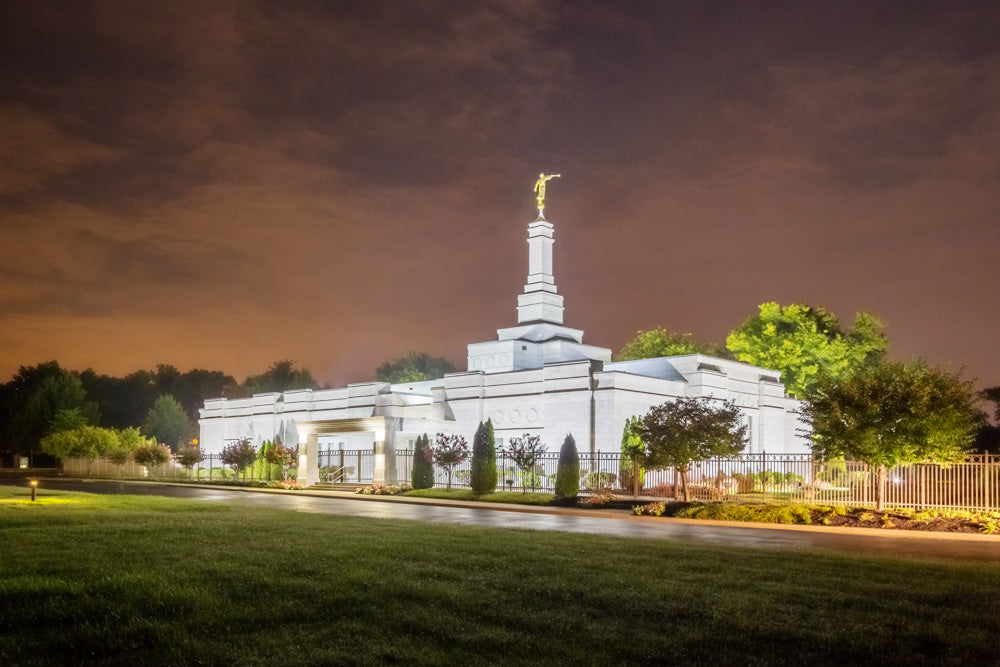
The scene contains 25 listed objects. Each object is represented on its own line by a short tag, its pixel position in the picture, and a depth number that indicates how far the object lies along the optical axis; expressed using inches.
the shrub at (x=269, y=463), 1990.7
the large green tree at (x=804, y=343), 2706.7
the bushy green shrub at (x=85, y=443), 2502.5
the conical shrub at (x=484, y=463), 1489.9
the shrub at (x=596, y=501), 1242.0
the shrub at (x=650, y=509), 1088.8
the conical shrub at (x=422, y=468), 1620.3
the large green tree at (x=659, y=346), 3097.9
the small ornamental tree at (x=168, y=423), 3348.9
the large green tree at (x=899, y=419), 1008.2
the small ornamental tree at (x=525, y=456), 1542.8
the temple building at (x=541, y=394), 1839.3
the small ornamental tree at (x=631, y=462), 1330.2
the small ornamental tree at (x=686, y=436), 1229.1
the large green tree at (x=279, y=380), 4202.8
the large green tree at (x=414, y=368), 3956.7
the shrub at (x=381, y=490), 1599.4
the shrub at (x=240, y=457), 2086.6
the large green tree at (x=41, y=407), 3206.2
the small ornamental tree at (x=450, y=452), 1608.0
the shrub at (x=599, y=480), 1561.3
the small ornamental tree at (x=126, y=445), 2399.2
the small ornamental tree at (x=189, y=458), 2252.7
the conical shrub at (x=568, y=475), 1376.7
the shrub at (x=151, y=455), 2301.9
